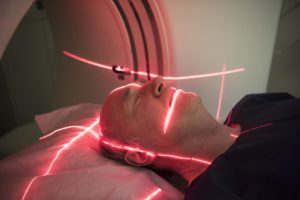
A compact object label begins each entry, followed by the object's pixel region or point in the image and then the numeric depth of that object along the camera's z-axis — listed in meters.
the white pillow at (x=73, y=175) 0.90
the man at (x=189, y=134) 0.85
